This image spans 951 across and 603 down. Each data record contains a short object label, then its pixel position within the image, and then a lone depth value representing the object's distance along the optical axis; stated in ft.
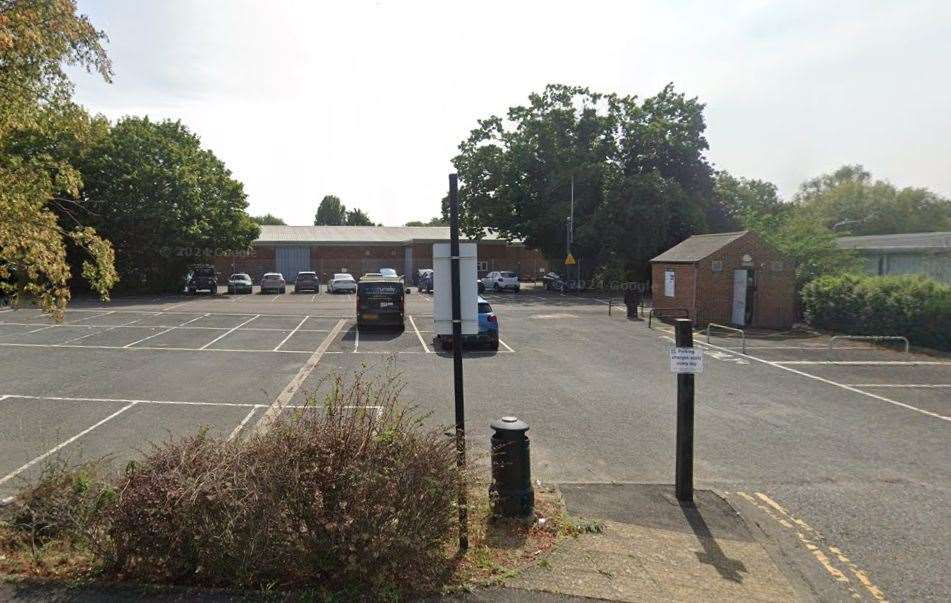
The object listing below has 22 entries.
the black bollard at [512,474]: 19.03
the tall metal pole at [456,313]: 17.58
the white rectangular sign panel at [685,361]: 21.63
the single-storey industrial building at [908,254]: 83.71
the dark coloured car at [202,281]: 131.95
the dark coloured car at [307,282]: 146.01
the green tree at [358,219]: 384.88
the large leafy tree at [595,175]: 141.18
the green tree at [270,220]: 380.54
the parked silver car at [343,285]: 143.33
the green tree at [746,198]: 98.16
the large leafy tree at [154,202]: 118.42
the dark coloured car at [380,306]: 71.87
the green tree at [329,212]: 381.19
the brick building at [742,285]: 78.28
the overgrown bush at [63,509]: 15.35
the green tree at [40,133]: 18.42
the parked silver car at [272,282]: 140.05
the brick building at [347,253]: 189.37
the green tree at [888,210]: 213.05
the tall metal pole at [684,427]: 21.88
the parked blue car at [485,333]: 58.90
